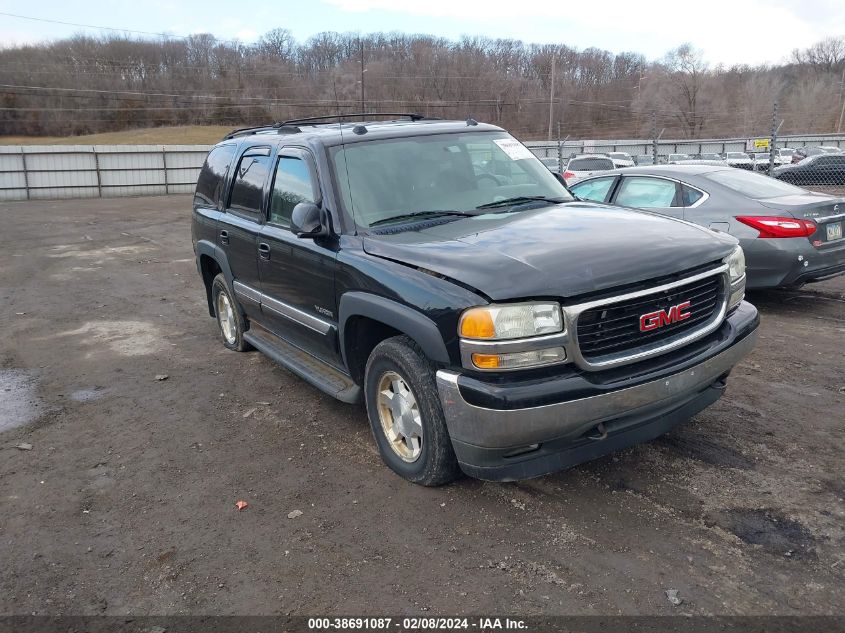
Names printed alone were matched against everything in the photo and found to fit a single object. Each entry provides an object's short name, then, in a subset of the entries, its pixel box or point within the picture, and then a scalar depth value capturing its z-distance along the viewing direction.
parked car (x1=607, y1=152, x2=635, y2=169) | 27.60
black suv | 3.12
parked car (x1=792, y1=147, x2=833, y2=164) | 34.81
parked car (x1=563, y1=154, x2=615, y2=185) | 24.78
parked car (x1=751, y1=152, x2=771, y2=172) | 28.88
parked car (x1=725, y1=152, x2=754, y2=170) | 29.86
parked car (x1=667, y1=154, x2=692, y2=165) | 31.95
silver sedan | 6.84
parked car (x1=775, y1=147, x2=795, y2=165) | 34.91
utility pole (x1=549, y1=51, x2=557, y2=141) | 56.19
